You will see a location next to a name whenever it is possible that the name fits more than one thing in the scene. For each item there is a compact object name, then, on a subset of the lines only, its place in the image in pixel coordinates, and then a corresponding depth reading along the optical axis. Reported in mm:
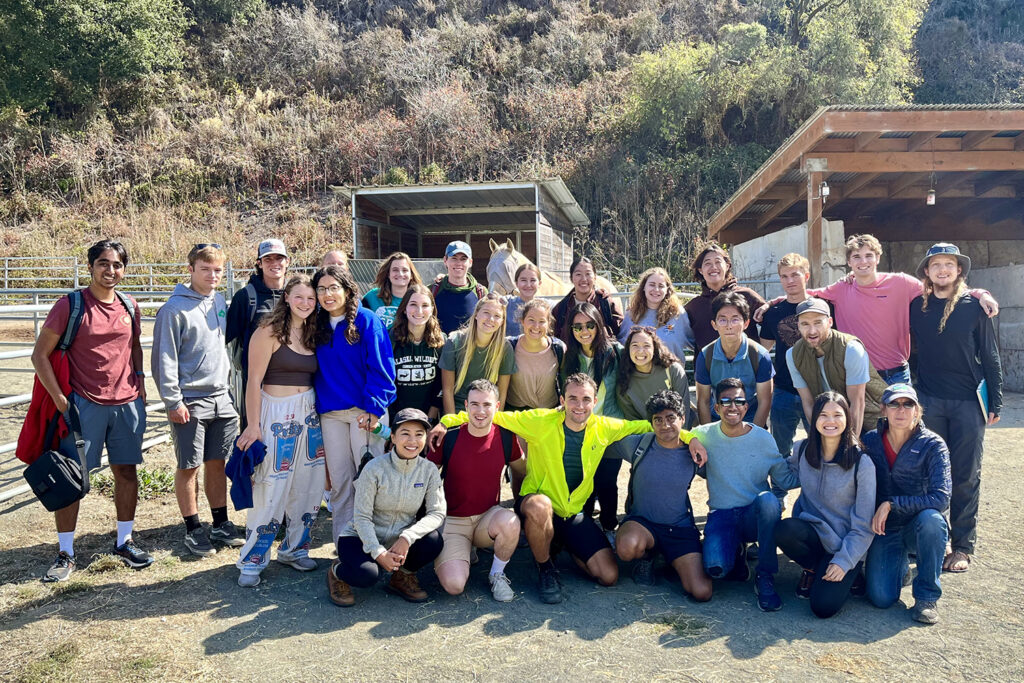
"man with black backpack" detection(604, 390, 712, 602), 3758
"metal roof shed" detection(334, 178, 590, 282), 14930
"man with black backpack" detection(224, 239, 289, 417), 4273
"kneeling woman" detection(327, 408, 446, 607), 3500
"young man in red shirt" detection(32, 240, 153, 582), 3762
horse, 6168
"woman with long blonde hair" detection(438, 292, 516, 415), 4129
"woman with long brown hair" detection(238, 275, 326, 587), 3770
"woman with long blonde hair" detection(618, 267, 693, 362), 4738
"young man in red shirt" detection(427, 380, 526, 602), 3682
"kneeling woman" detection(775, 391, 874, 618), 3455
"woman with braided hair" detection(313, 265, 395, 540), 3879
